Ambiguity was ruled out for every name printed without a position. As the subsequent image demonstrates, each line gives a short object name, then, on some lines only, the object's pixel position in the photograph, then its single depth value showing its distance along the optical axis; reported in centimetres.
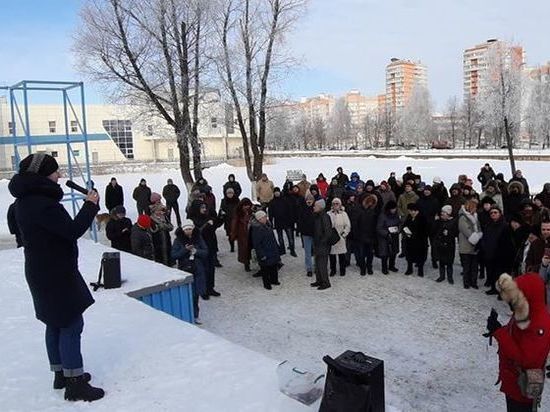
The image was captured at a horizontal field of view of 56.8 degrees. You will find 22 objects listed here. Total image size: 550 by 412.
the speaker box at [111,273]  594
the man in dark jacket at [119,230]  863
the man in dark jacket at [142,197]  1423
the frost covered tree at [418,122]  7794
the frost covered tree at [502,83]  2367
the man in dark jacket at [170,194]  1468
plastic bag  333
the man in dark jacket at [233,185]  1304
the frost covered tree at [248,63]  1705
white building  4844
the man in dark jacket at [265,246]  852
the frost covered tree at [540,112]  5416
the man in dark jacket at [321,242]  848
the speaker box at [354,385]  284
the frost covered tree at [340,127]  9469
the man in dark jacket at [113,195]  1397
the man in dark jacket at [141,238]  784
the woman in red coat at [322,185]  1420
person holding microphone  306
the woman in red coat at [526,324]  309
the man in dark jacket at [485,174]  1450
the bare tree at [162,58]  1571
